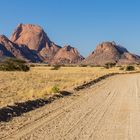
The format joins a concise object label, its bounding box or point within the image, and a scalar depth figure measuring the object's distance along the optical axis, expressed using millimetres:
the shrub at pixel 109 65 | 167038
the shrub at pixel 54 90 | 28314
